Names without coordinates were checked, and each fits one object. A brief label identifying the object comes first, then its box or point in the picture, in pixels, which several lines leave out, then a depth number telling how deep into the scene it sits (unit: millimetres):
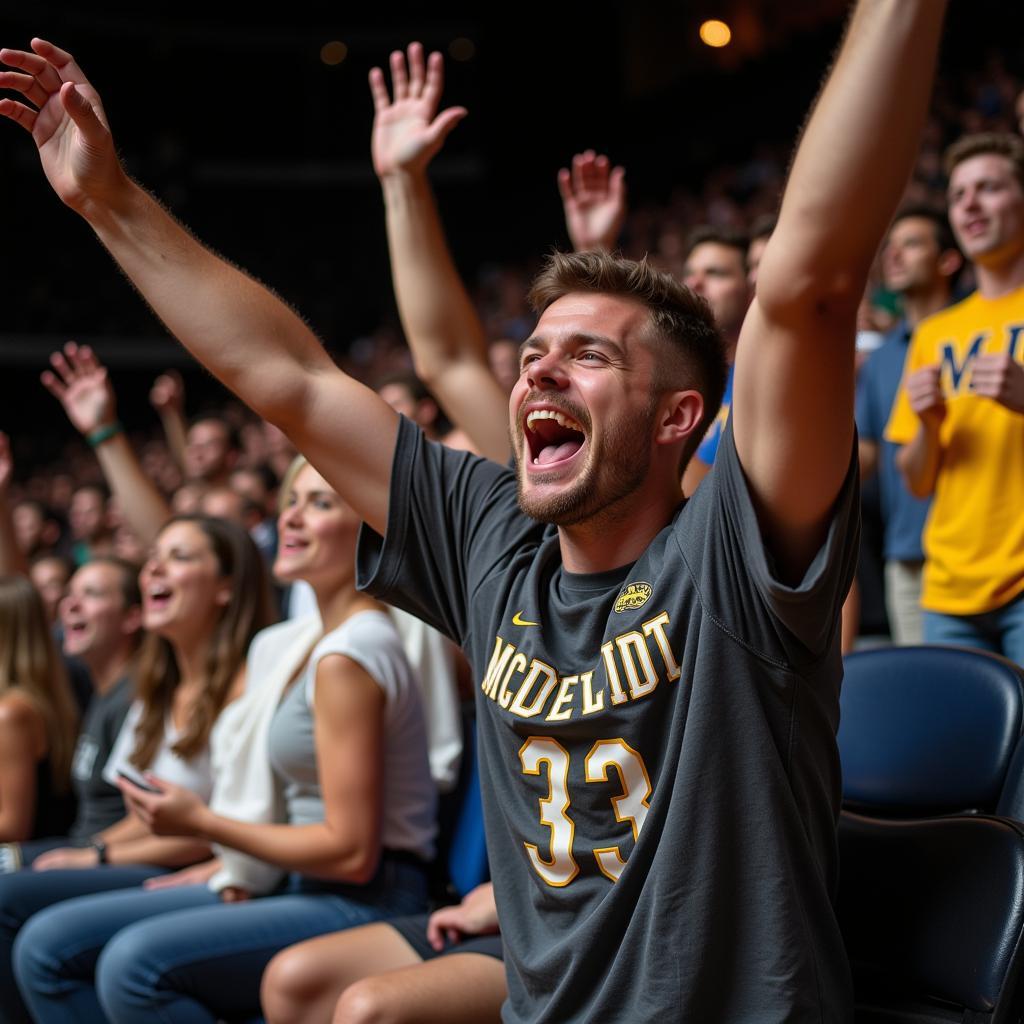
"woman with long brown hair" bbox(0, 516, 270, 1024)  3133
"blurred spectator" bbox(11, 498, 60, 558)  6652
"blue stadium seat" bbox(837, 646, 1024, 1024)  1494
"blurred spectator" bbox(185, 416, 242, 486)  5172
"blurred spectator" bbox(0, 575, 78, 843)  3592
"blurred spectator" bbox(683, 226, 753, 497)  3178
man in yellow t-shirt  2734
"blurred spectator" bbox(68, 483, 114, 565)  6352
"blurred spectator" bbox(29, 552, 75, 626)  5652
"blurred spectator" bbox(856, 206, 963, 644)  3324
